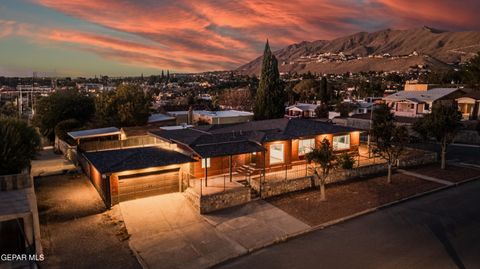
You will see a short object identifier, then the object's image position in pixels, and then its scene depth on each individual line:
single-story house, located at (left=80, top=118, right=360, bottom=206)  20.08
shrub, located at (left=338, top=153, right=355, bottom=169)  25.00
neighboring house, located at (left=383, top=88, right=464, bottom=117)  54.06
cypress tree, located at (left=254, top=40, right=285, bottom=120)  48.88
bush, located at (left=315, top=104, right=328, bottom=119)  64.56
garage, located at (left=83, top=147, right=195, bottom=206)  19.55
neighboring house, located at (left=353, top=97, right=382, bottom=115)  68.81
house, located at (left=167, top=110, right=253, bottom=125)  46.69
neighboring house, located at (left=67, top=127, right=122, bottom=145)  32.75
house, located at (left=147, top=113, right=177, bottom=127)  44.24
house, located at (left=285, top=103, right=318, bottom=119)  69.75
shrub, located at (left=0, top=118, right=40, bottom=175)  19.39
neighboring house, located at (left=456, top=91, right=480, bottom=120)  50.22
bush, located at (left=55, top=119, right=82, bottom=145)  39.37
